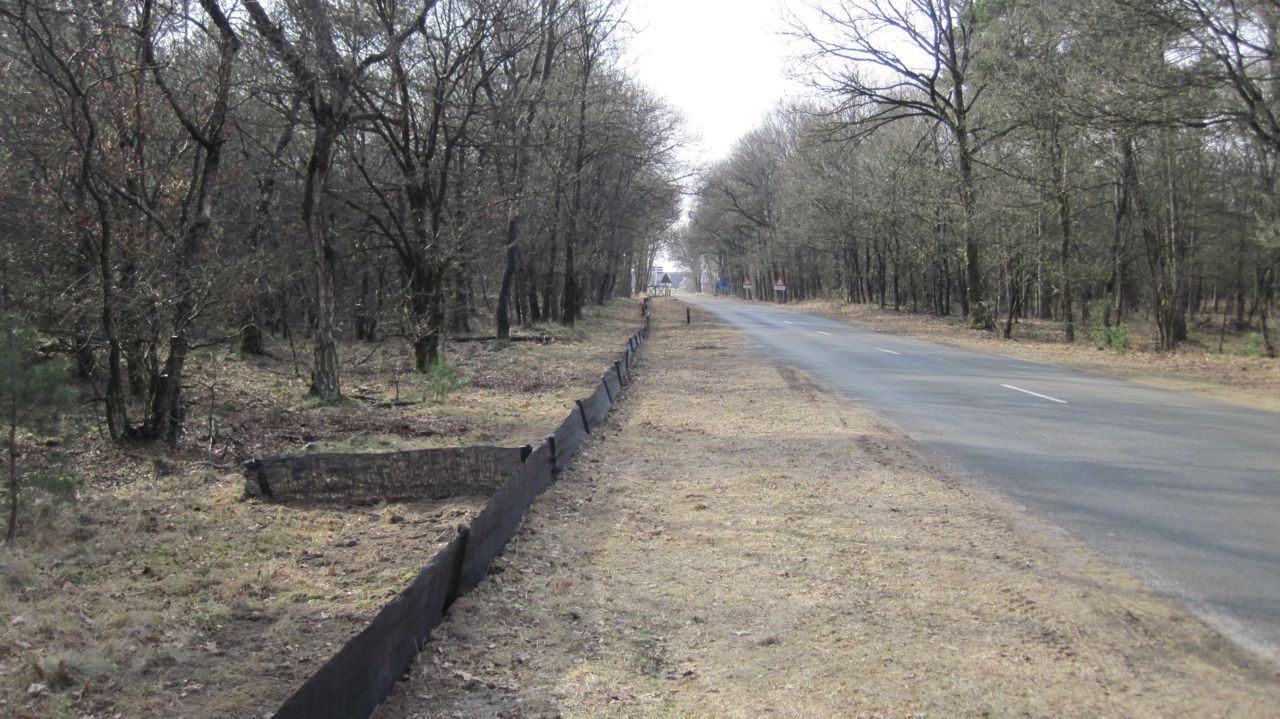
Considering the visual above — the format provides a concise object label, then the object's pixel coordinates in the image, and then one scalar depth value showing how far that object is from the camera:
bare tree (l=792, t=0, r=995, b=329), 31.67
